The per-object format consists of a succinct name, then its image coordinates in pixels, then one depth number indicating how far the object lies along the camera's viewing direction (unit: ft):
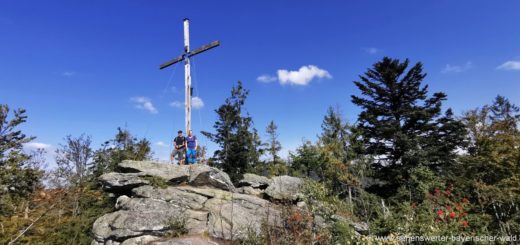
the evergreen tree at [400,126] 69.18
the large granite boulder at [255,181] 49.06
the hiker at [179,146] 42.16
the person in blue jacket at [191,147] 41.93
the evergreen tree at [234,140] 69.67
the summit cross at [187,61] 42.52
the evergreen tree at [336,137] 70.23
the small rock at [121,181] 37.73
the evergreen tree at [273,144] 116.49
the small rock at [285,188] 42.82
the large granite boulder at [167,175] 37.99
